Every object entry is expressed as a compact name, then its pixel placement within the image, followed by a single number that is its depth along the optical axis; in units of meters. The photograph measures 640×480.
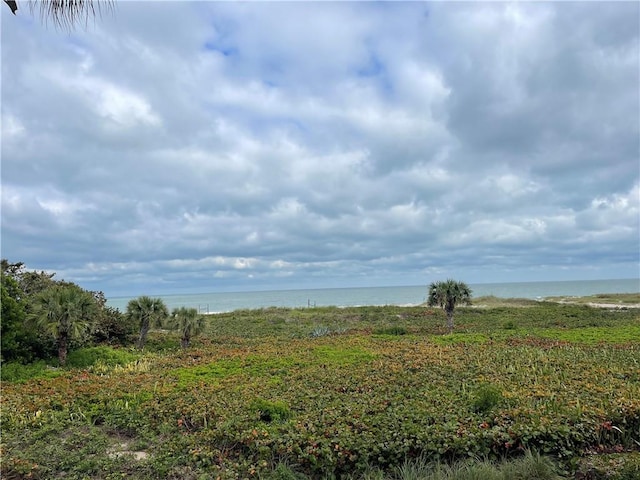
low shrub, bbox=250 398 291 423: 7.59
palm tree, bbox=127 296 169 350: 17.84
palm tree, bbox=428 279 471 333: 23.84
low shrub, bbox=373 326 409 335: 23.25
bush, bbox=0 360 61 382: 12.63
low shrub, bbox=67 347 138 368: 14.75
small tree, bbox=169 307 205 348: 18.05
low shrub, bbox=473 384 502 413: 7.28
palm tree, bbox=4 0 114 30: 2.77
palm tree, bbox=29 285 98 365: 13.56
